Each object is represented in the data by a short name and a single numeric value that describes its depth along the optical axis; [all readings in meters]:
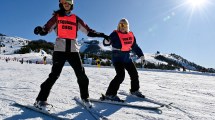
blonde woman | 3.30
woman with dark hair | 2.66
